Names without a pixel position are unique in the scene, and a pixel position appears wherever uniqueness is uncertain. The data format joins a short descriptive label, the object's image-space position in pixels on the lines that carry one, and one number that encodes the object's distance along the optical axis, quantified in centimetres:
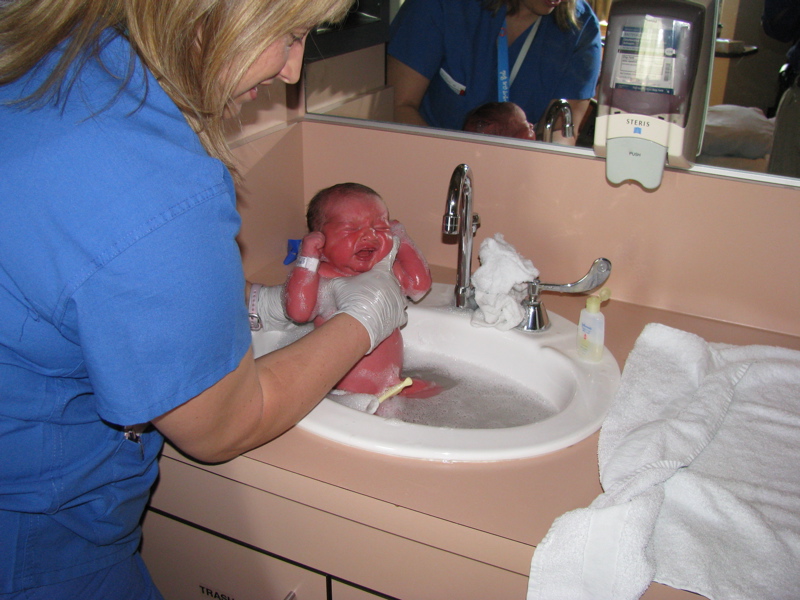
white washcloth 131
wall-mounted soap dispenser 115
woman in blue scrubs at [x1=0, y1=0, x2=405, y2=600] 65
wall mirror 120
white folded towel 81
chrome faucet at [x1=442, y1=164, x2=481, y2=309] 122
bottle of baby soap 121
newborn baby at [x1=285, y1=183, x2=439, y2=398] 128
